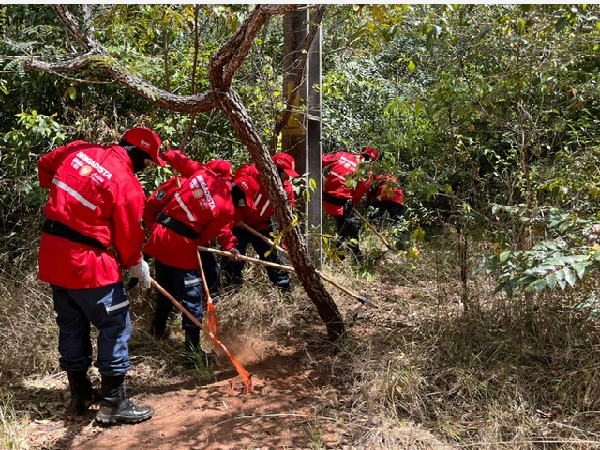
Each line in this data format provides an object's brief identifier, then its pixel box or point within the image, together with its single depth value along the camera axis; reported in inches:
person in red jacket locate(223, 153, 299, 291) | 213.3
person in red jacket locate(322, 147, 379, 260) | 285.1
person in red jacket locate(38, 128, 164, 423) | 145.1
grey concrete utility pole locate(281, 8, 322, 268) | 224.2
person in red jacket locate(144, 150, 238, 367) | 186.1
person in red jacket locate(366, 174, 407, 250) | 309.1
